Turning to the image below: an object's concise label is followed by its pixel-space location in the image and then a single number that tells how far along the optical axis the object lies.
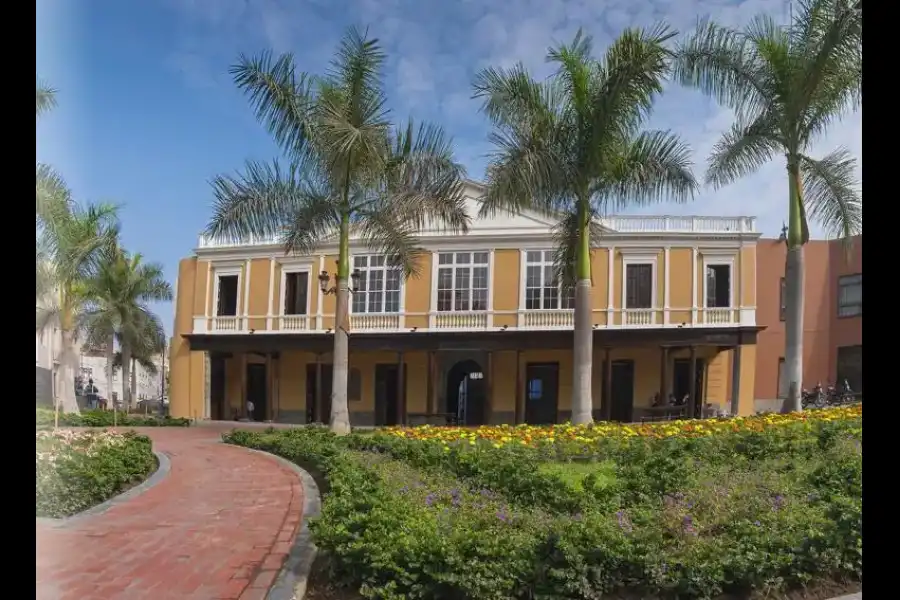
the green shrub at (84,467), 2.38
